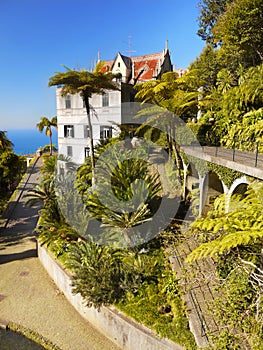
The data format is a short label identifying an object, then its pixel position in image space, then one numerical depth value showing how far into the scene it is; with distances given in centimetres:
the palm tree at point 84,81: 1069
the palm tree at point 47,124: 3328
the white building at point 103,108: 1964
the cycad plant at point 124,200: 926
